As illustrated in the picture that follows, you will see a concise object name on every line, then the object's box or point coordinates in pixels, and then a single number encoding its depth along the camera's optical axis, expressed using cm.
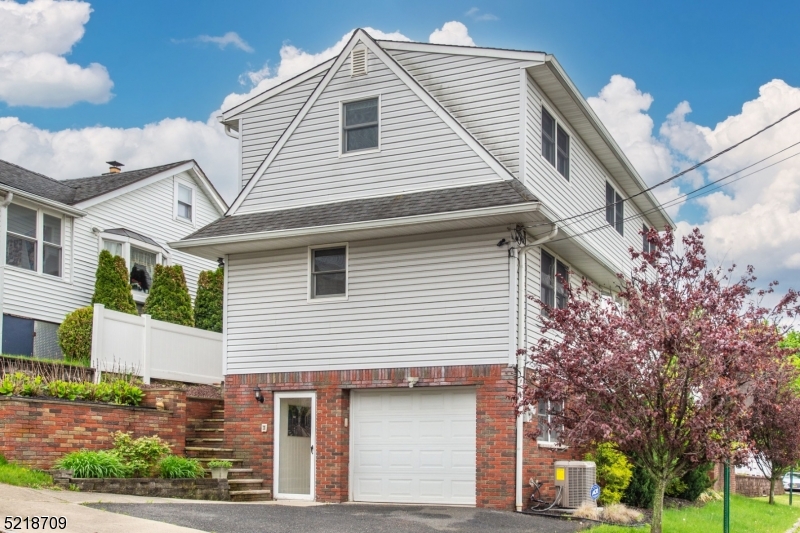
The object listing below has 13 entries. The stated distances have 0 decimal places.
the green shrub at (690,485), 2076
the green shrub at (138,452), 1631
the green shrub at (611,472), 1797
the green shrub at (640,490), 1869
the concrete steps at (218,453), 1786
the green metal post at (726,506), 1322
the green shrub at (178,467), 1662
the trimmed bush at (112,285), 2608
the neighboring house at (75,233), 2434
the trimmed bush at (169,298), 2672
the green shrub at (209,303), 2788
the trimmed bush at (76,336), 2311
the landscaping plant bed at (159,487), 1507
